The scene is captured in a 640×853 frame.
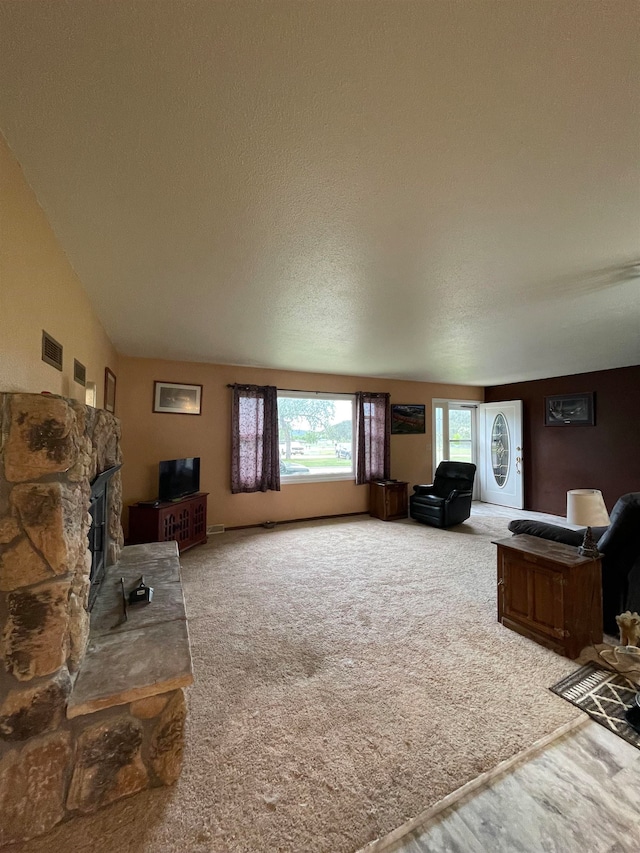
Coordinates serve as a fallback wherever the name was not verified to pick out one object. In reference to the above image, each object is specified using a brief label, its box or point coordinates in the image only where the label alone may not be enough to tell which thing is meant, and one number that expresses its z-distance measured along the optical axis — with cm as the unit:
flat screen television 401
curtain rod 491
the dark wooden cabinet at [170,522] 368
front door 638
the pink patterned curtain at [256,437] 491
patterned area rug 162
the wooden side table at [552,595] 209
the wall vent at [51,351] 159
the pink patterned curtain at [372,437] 572
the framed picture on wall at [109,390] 336
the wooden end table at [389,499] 547
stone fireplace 119
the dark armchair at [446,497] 500
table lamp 216
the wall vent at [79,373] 216
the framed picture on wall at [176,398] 453
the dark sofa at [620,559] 220
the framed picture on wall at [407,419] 622
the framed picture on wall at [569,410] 543
